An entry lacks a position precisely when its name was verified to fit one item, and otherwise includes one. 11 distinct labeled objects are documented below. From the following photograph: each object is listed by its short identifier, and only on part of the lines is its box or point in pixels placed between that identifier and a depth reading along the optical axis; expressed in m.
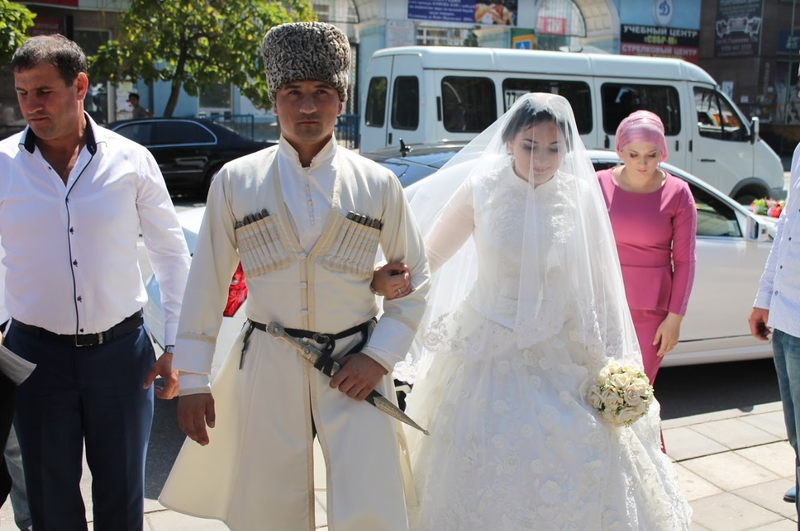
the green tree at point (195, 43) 15.75
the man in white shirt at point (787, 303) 3.32
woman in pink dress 4.04
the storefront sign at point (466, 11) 25.31
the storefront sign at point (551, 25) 27.73
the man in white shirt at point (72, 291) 2.71
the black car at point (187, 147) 14.70
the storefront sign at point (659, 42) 28.23
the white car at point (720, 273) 5.79
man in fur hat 2.47
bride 3.00
